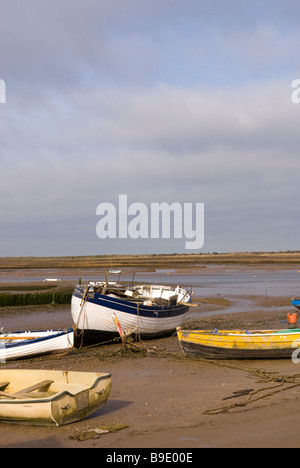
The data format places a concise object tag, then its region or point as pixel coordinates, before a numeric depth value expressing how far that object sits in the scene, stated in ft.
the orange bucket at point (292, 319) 77.25
